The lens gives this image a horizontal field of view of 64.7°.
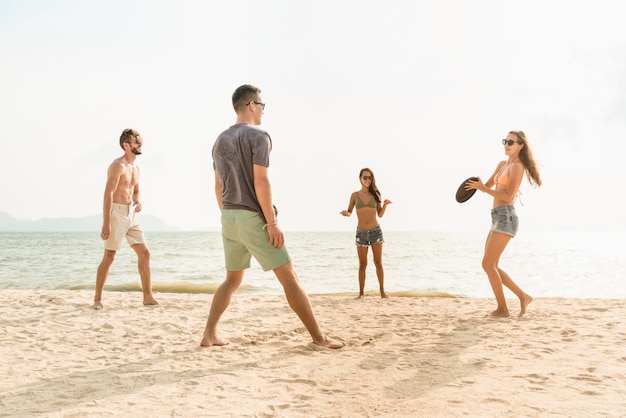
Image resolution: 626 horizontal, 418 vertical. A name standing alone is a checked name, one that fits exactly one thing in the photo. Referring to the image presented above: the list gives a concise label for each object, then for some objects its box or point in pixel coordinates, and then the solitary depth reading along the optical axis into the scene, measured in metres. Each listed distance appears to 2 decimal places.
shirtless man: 6.91
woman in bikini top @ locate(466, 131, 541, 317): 6.32
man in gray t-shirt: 4.33
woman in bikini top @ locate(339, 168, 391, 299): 8.70
